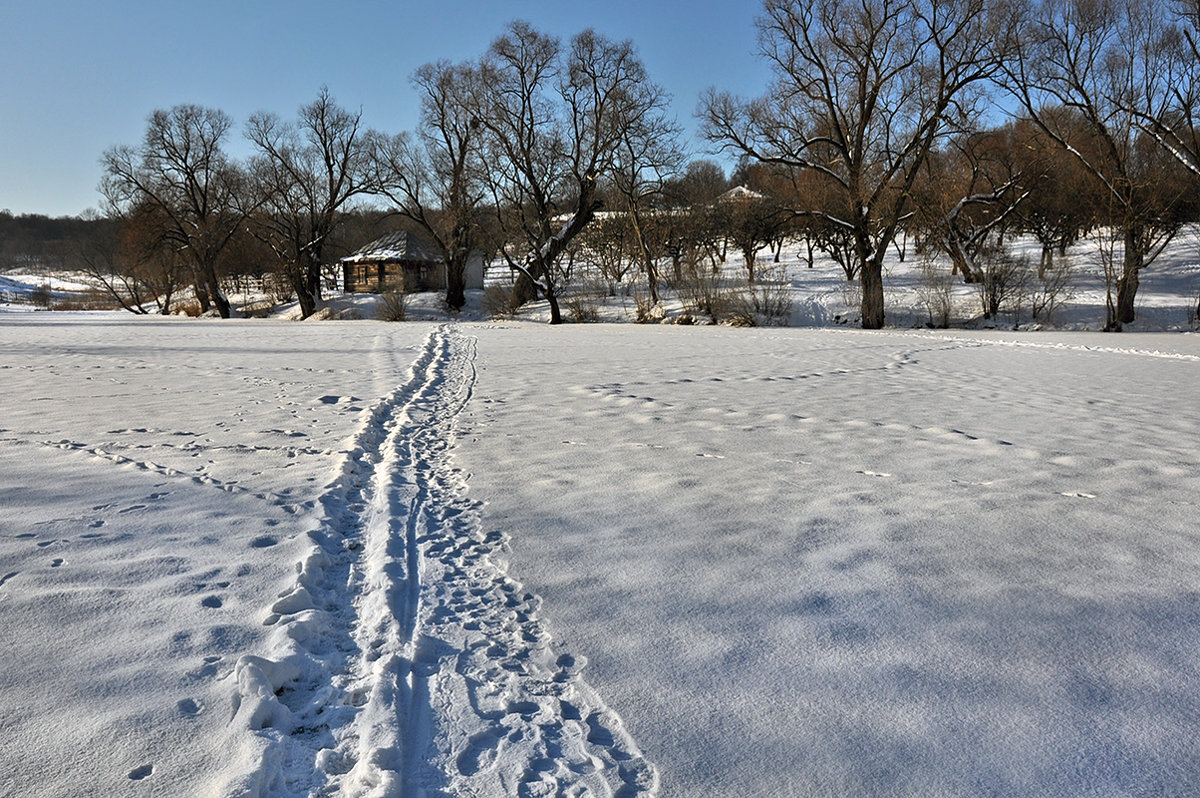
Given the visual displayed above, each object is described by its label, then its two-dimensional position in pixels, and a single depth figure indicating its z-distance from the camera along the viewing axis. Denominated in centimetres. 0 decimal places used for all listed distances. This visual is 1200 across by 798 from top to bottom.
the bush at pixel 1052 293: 2447
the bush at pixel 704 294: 2717
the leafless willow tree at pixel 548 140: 3148
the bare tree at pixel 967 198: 2608
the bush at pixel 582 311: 3145
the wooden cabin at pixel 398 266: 4519
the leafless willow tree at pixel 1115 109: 2161
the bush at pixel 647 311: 2925
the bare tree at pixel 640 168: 3164
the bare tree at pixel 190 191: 3850
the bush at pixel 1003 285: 2534
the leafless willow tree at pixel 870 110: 2186
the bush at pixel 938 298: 2550
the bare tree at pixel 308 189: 3941
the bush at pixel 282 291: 4681
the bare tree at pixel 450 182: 3594
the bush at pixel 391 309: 3466
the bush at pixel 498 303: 3475
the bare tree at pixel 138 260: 3922
